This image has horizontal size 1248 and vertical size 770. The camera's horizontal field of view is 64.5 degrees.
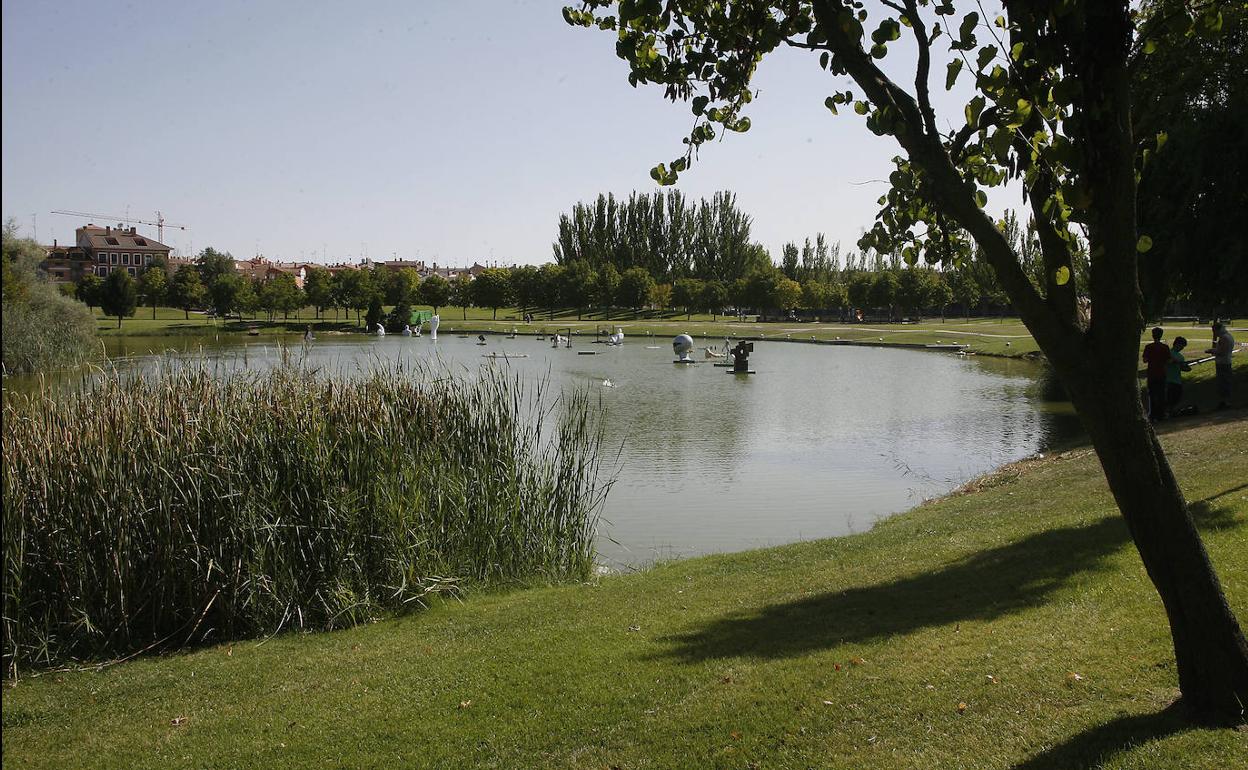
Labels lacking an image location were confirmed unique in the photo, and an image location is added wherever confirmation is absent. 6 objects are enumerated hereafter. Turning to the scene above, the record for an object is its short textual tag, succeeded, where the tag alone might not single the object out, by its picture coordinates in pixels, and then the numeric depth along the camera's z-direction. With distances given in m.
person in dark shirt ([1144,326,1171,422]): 18.45
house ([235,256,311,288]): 164.70
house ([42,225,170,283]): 132.95
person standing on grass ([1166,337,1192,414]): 19.42
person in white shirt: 19.78
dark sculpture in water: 43.62
